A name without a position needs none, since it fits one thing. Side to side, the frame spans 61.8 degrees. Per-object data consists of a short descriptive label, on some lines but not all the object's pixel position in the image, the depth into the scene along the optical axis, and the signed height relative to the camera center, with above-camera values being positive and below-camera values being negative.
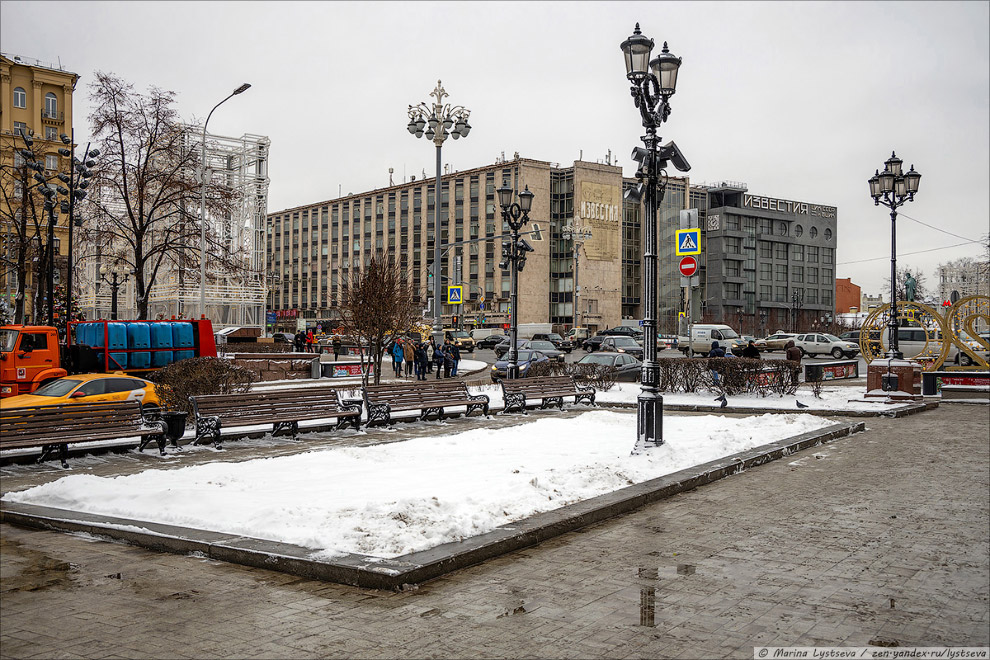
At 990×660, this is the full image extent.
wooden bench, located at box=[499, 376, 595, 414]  19.64 -1.51
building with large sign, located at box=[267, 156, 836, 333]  99.75 +11.01
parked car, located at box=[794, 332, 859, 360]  51.44 -1.00
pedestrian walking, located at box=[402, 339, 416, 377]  33.34 -0.86
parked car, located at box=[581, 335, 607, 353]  61.00 -1.05
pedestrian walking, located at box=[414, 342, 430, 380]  32.22 -1.25
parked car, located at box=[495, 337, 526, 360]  40.53 -0.94
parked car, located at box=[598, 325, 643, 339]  68.74 -0.18
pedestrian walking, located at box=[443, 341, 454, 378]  32.09 -1.14
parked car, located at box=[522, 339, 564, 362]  46.38 -1.02
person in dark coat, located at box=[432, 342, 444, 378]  32.31 -0.95
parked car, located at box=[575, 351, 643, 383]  27.36 -1.12
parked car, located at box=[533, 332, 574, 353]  60.52 -0.86
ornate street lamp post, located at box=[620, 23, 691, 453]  12.52 +2.86
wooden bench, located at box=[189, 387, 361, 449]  13.71 -1.44
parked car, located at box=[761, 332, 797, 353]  61.03 -0.82
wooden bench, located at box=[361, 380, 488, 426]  16.75 -1.48
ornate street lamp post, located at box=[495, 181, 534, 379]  24.48 +3.06
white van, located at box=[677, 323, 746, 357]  52.38 -0.46
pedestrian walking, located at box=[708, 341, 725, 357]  28.22 -0.73
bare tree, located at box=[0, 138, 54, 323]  32.99 +3.96
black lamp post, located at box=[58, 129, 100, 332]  25.38 +4.93
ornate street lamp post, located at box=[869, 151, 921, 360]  23.41 +4.07
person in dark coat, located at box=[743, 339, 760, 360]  27.29 -0.70
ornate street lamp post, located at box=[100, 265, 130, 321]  40.88 +3.28
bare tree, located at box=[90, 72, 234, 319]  33.31 +6.74
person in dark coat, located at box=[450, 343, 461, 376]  33.09 -0.97
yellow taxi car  15.09 -1.19
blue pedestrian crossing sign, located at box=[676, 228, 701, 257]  17.28 +1.85
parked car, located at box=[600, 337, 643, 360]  47.00 -0.89
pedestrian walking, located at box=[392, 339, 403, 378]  34.09 -1.18
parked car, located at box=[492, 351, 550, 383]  29.41 -1.32
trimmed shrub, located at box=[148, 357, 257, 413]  15.87 -1.01
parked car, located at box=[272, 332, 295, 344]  59.03 -0.59
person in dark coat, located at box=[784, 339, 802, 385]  28.74 -0.83
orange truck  20.34 -0.53
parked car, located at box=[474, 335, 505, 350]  68.69 -1.01
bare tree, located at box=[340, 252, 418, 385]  23.53 +0.63
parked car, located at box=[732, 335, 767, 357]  46.43 -1.03
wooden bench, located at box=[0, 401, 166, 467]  11.50 -1.42
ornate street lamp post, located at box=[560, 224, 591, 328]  89.49 +10.44
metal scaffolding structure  52.72 +3.62
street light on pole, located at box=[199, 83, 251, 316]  34.69 +4.53
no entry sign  16.61 +1.29
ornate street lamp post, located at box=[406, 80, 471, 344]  31.06 +7.91
